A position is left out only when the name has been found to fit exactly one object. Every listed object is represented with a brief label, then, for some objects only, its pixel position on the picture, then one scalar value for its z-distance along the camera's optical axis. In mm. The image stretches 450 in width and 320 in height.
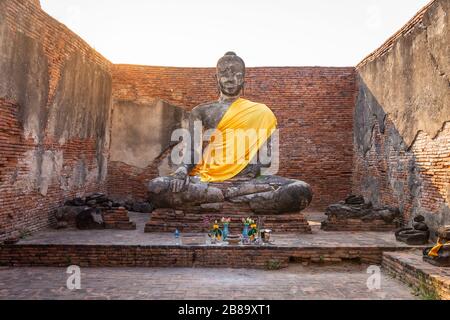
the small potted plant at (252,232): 5500
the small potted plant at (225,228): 5582
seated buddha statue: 6707
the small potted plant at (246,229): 5575
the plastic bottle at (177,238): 5465
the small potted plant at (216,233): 5519
